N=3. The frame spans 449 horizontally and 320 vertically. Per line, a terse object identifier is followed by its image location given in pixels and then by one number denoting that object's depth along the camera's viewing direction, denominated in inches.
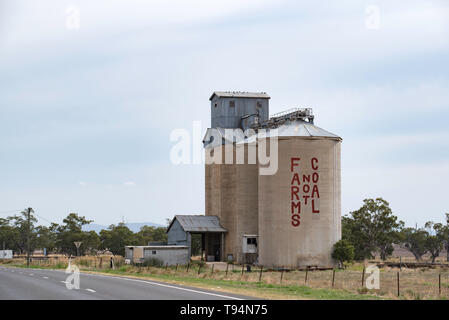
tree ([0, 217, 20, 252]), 5618.6
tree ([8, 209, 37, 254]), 5712.6
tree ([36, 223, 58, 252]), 5502.0
